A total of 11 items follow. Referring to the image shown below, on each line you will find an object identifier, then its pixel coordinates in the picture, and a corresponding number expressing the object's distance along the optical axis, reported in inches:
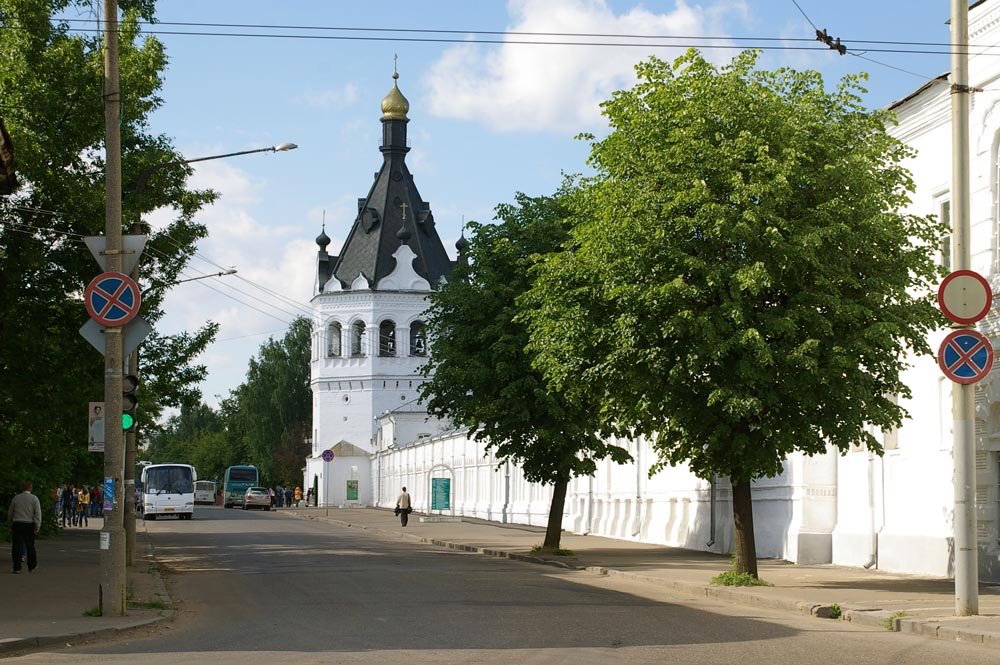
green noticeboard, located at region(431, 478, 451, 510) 3031.5
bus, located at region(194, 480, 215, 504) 4549.7
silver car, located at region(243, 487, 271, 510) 3816.4
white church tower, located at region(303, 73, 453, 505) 4505.4
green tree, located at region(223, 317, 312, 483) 4842.5
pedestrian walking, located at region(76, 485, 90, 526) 2459.4
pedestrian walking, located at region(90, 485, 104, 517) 2702.8
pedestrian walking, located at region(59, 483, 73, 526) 2374.5
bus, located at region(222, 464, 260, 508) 4138.8
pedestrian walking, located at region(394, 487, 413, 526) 2207.1
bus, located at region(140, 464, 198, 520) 2797.7
